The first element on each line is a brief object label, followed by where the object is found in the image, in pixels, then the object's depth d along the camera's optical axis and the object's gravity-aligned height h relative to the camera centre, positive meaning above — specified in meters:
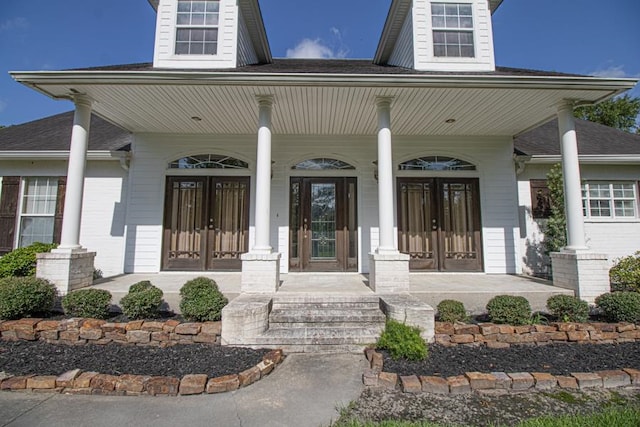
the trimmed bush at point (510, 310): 3.69 -0.83
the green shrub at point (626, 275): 4.89 -0.55
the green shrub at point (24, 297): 3.71 -0.70
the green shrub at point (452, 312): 3.82 -0.88
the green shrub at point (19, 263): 5.30 -0.39
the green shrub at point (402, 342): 3.12 -1.05
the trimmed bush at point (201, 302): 3.72 -0.74
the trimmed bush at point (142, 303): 3.76 -0.76
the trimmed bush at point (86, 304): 3.81 -0.78
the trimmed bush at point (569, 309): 3.84 -0.84
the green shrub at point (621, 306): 3.79 -0.81
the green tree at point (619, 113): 16.67 +6.95
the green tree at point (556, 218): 6.27 +0.48
